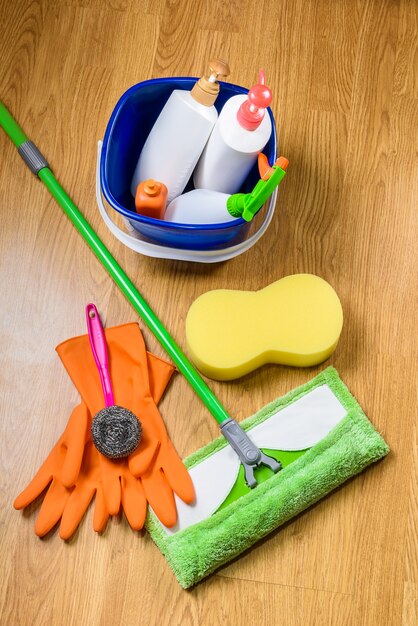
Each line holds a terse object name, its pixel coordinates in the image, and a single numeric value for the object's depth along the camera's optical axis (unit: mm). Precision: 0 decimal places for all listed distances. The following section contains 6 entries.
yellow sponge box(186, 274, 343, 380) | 1946
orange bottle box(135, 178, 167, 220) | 1866
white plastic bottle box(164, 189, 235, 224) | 1900
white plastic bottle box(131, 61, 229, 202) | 1874
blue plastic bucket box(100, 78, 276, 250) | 1871
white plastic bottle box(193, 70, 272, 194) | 1831
